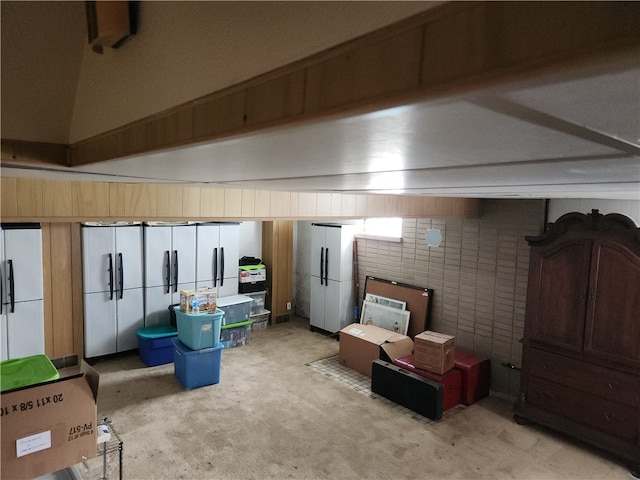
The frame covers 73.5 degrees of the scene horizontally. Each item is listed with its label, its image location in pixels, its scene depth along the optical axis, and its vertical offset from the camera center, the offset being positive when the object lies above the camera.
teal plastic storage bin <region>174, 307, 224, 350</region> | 4.65 -1.36
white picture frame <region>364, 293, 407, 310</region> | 5.66 -1.23
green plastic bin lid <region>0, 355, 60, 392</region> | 1.88 -0.80
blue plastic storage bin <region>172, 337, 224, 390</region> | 4.56 -1.73
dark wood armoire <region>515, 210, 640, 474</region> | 3.37 -0.99
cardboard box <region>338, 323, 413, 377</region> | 4.89 -1.59
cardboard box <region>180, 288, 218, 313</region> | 4.84 -1.09
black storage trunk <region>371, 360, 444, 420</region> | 4.09 -1.78
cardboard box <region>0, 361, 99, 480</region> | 1.66 -0.90
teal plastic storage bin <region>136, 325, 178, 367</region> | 5.11 -1.70
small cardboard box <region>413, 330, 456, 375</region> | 4.21 -1.41
